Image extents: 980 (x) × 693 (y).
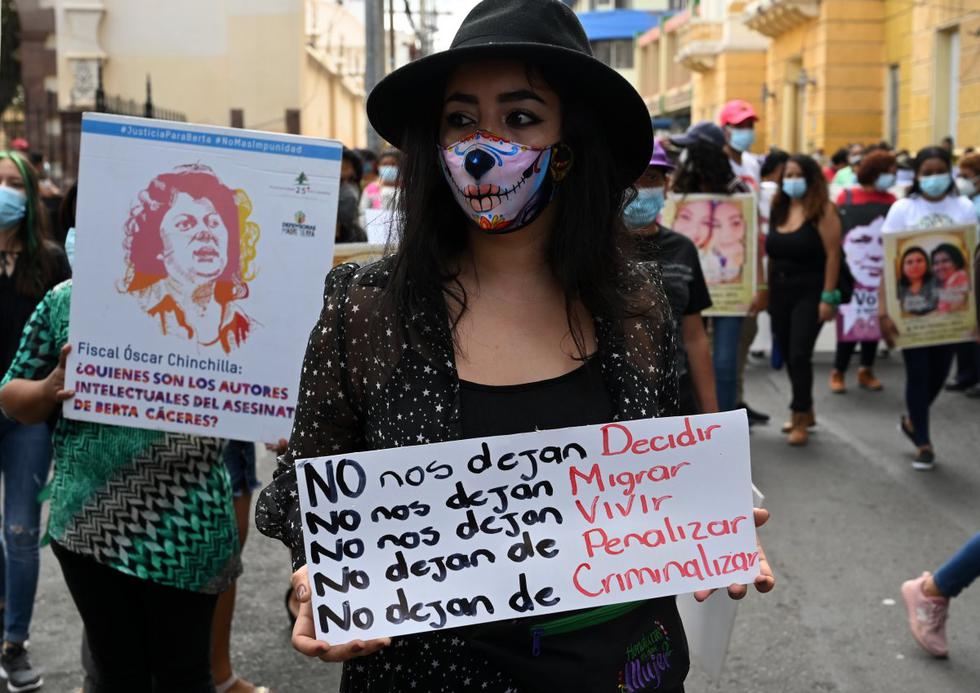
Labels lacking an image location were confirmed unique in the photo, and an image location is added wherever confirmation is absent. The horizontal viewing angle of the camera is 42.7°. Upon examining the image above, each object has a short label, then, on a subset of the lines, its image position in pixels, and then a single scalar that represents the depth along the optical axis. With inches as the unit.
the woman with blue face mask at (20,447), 183.9
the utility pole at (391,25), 1050.7
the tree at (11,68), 780.1
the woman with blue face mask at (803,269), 325.4
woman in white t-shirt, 294.0
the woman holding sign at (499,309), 84.4
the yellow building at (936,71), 741.3
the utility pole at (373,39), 739.4
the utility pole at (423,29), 1335.8
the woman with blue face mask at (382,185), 443.2
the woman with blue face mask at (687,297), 193.2
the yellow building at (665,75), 1914.4
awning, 2827.3
